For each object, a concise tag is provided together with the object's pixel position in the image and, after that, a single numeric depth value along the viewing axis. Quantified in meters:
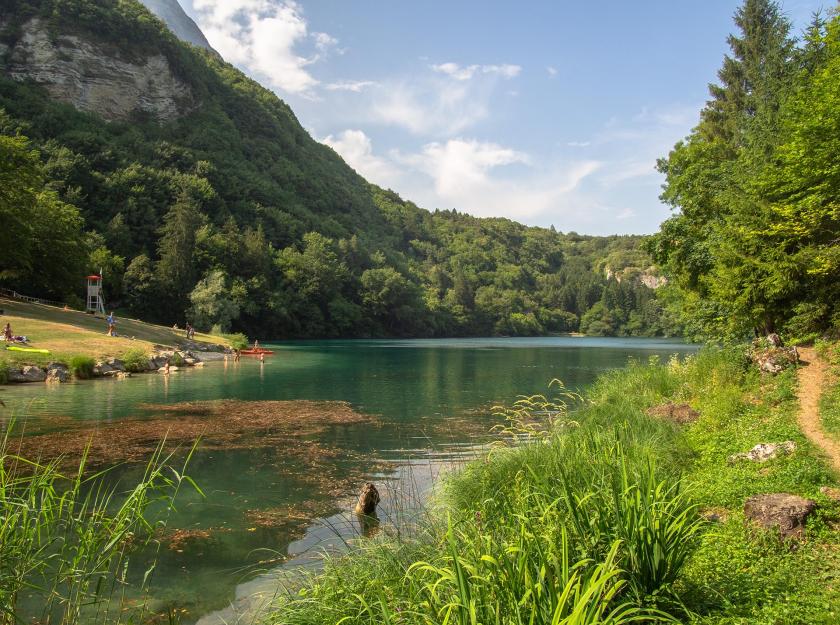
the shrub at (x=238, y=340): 54.46
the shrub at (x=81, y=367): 28.95
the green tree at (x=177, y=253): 72.99
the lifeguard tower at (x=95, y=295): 52.34
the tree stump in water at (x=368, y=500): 9.78
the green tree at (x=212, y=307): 70.56
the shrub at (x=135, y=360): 33.03
